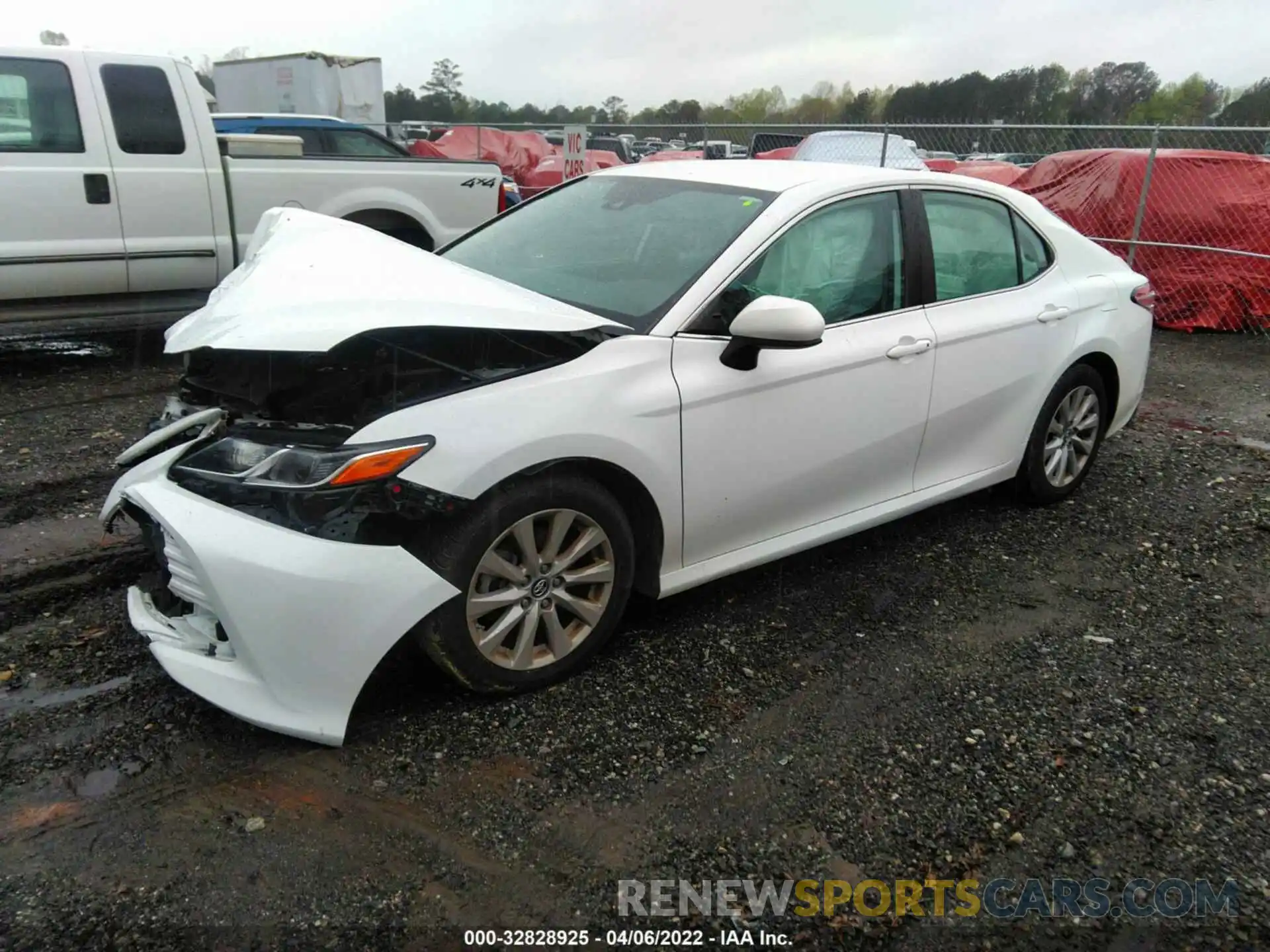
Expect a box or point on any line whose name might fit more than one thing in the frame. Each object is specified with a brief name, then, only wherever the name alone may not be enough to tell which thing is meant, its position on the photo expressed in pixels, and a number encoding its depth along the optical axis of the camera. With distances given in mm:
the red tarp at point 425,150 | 16547
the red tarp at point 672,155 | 16438
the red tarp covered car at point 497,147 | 16844
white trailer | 22734
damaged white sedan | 2551
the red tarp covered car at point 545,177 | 14594
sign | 10250
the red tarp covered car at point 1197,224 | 8742
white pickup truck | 6148
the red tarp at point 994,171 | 11023
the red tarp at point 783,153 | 14062
